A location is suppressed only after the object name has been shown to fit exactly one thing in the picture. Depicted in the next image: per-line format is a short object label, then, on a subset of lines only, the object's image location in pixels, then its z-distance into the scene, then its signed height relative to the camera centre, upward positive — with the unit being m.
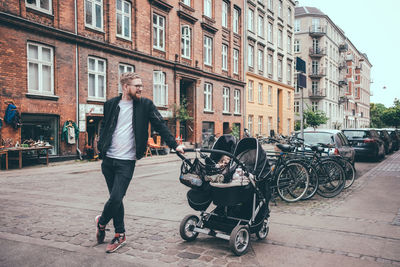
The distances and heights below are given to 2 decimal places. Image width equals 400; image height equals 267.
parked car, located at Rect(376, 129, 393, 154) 22.18 -0.73
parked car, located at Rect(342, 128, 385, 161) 16.19 -0.67
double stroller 4.12 -0.79
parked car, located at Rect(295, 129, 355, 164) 10.99 -0.36
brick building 14.09 +3.56
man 4.12 -0.13
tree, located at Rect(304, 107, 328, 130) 41.62 +1.14
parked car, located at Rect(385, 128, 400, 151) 26.26 -0.79
